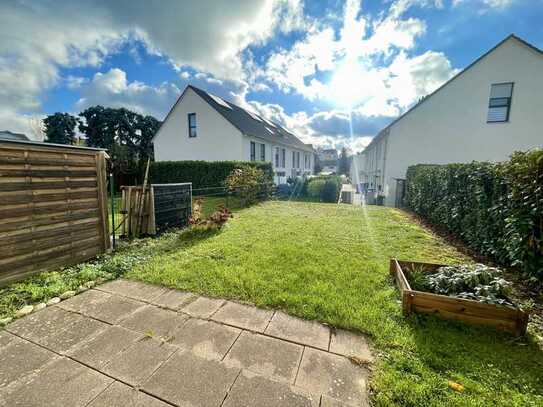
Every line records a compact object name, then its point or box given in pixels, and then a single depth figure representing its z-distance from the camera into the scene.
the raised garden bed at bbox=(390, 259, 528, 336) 2.25
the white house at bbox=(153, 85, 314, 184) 17.61
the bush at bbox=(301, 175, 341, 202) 15.46
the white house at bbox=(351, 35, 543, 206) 11.11
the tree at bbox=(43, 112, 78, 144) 24.91
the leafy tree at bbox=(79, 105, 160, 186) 26.47
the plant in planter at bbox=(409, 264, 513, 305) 2.46
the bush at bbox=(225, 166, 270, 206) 10.84
